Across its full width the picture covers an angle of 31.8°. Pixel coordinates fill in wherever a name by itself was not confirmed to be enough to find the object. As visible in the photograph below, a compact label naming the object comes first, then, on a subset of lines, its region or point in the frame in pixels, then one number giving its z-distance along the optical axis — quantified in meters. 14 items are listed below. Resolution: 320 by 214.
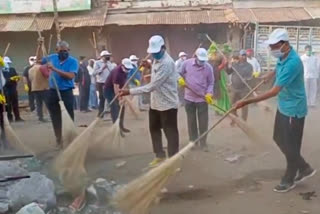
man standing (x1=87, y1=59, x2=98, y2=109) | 15.92
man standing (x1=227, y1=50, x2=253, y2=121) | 10.34
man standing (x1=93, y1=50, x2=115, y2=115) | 13.00
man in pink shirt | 8.09
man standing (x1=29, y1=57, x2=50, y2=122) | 10.91
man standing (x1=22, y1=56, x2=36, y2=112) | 14.57
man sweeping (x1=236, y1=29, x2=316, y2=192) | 5.59
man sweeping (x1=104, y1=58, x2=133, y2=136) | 9.98
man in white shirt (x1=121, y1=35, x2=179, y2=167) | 6.58
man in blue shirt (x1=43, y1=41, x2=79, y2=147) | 8.20
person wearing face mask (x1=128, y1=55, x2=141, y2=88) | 11.38
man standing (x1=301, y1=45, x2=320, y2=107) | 14.11
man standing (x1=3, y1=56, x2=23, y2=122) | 12.63
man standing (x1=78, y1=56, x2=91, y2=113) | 15.45
